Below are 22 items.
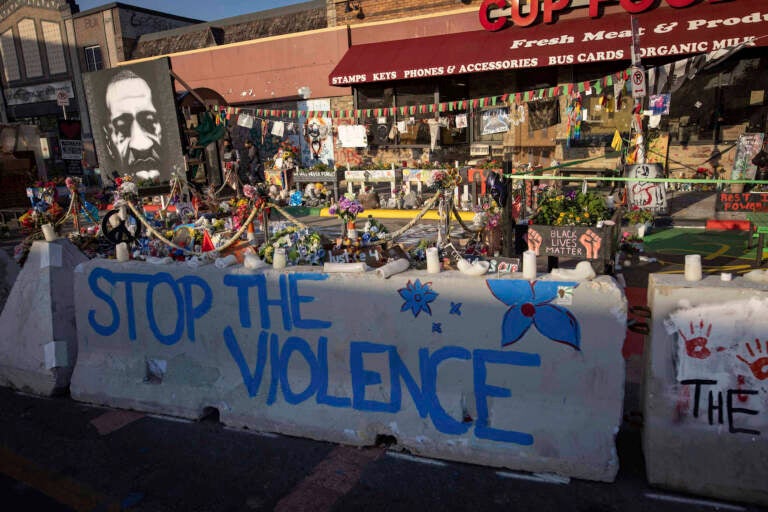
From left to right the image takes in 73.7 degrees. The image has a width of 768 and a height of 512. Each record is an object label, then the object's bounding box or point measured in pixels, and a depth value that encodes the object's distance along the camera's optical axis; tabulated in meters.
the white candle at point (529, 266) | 3.61
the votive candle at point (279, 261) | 4.41
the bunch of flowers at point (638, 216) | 11.19
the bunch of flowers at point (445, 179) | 8.26
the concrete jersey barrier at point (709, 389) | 3.24
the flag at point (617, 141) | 12.71
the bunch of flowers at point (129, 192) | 8.20
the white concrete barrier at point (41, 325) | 5.26
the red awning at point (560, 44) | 12.80
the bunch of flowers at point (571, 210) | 6.66
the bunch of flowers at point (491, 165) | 13.07
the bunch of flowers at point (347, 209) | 7.46
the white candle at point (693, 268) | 3.41
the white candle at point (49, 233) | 5.47
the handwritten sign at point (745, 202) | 8.92
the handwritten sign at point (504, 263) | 5.19
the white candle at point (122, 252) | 5.08
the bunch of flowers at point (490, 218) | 7.75
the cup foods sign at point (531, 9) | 14.38
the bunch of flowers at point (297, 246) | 5.88
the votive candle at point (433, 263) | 4.01
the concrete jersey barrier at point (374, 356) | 3.57
